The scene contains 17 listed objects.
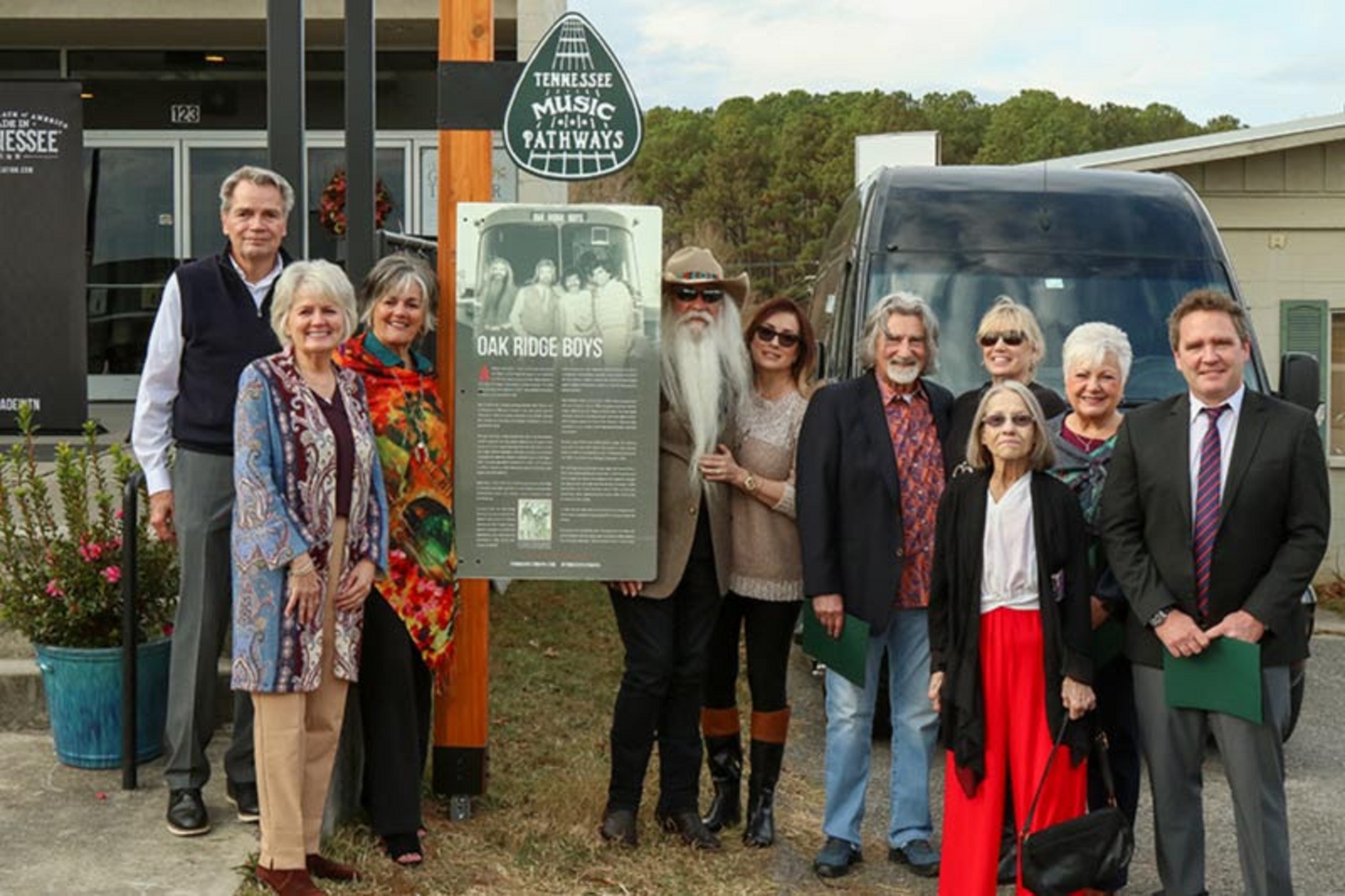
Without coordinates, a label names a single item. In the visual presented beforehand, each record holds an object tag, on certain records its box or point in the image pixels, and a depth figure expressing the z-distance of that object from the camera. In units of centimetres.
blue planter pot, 581
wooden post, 555
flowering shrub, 589
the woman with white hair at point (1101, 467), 487
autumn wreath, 1223
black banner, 1111
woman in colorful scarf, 511
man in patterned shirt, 520
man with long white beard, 533
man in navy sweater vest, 511
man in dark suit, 441
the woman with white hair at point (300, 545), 456
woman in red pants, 464
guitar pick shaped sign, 544
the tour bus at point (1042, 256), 754
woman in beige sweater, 536
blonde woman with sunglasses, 524
